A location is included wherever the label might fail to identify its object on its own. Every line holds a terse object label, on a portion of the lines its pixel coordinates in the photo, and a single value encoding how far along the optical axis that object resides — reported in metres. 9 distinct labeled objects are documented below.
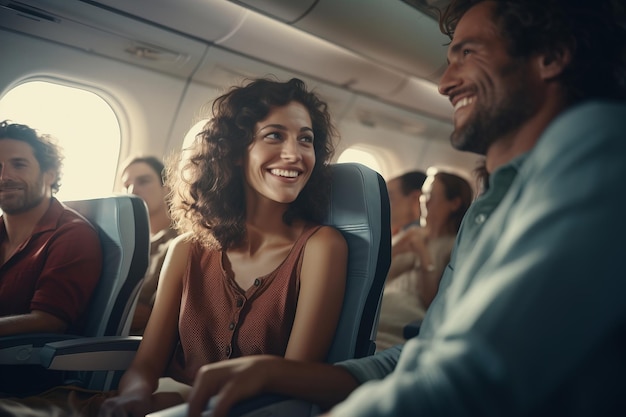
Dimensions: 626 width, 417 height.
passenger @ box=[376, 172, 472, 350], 2.69
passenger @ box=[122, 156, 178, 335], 1.69
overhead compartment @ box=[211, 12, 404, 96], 1.71
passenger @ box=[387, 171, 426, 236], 2.97
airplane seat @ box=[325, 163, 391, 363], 1.38
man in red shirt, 1.54
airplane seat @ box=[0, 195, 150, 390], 1.79
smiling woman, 1.37
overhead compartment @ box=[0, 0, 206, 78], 1.43
